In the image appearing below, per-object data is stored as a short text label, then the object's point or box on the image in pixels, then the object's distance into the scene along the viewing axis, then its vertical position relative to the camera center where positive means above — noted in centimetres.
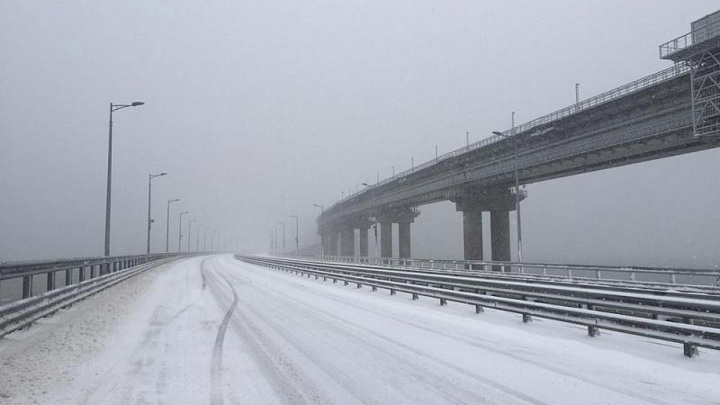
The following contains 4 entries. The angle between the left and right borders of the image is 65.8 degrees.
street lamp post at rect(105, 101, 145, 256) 2816 +314
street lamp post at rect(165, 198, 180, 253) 7745 +331
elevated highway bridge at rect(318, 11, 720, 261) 3206 +790
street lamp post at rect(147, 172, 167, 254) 5797 +457
